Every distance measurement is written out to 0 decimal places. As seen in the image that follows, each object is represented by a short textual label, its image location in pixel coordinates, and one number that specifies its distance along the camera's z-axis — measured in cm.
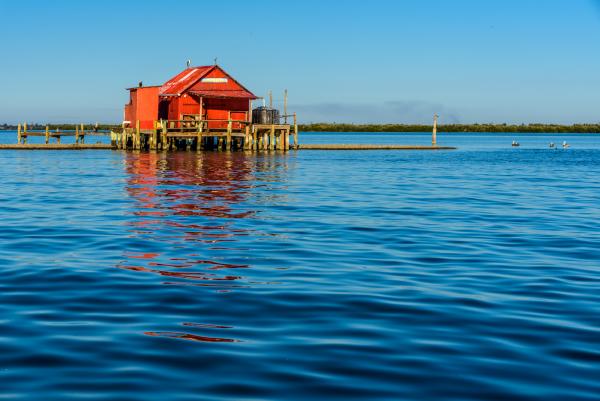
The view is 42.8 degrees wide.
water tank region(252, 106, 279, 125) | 5831
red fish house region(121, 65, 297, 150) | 5412
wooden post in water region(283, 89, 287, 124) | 5950
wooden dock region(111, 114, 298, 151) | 5438
